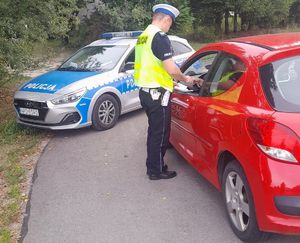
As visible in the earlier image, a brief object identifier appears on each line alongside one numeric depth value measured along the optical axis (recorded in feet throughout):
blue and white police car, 15.39
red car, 6.48
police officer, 10.01
